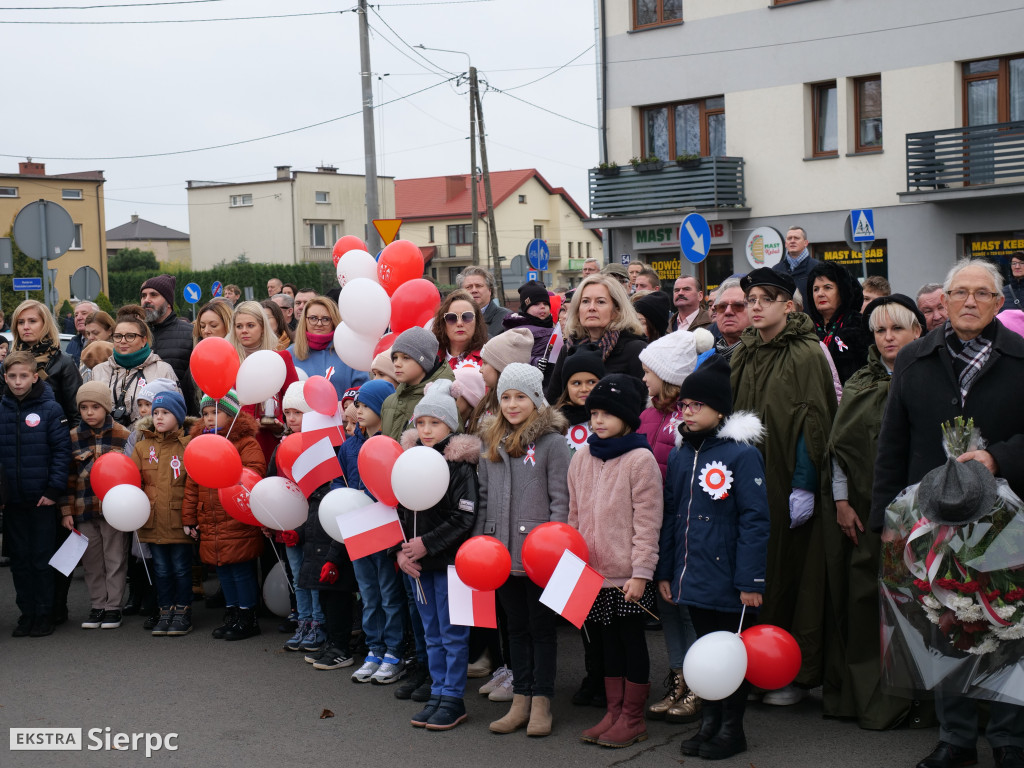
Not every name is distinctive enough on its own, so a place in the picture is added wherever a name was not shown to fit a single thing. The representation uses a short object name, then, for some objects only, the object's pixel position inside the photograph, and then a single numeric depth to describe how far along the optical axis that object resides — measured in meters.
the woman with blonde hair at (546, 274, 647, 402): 6.24
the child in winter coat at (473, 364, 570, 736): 5.46
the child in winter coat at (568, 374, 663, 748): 5.12
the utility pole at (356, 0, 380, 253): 20.69
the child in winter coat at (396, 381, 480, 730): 5.64
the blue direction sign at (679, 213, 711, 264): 13.88
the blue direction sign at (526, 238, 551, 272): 22.13
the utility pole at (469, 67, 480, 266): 31.81
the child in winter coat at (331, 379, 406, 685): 6.39
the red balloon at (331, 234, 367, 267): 8.55
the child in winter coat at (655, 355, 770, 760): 4.93
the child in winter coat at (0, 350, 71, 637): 7.66
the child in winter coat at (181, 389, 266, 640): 7.36
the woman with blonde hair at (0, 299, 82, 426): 8.39
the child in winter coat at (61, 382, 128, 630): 7.86
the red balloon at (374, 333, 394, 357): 7.11
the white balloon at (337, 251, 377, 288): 7.96
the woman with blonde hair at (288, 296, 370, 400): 7.89
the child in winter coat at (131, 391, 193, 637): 7.53
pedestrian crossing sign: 17.34
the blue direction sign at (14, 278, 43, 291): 15.65
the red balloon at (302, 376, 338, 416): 6.70
